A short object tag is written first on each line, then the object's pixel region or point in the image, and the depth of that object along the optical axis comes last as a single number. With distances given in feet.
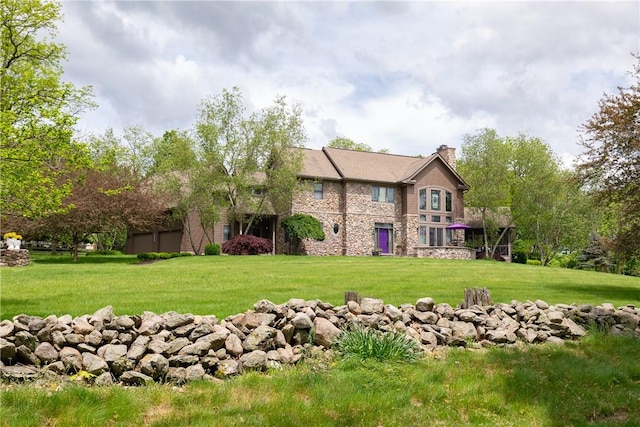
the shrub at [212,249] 108.06
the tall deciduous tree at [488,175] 138.10
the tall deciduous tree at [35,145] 35.09
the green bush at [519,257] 148.97
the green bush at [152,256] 99.19
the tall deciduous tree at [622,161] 52.01
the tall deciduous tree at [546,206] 134.72
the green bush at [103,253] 135.03
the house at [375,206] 123.13
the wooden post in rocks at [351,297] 28.66
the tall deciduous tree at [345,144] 218.13
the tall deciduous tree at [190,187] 108.17
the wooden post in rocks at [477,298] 31.40
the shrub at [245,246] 107.45
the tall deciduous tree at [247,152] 109.40
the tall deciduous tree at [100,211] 95.96
